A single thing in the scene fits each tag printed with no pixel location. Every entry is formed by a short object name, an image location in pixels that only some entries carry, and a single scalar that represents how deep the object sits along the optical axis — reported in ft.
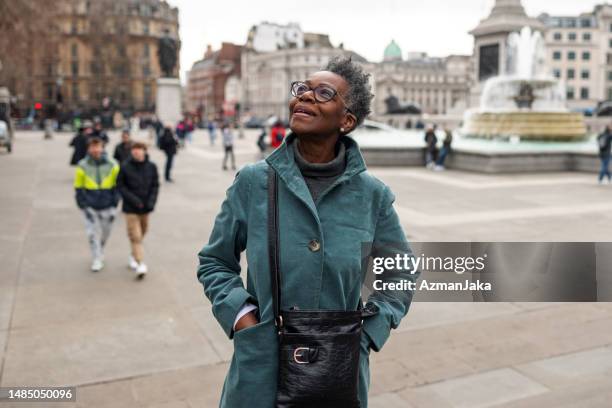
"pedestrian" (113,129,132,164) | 43.39
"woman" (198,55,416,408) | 7.38
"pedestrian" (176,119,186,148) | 99.98
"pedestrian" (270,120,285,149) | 62.82
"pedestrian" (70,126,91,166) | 51.42
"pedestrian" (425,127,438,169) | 68.33
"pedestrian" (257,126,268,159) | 74.82
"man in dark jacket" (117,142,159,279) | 24.82
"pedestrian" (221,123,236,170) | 68.13
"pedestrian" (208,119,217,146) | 111.15
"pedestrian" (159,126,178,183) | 56.90
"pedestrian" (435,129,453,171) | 67.05
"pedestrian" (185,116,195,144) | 115.14
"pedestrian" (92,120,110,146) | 45.55
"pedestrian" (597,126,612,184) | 56.59
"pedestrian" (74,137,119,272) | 25.21
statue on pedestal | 141.08
